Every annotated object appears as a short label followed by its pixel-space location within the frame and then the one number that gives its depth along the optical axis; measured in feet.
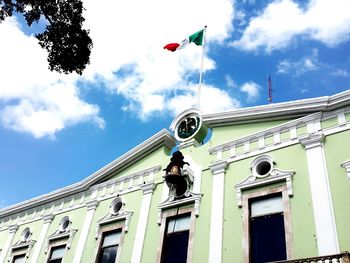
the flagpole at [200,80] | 58.80
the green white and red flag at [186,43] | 67.10
